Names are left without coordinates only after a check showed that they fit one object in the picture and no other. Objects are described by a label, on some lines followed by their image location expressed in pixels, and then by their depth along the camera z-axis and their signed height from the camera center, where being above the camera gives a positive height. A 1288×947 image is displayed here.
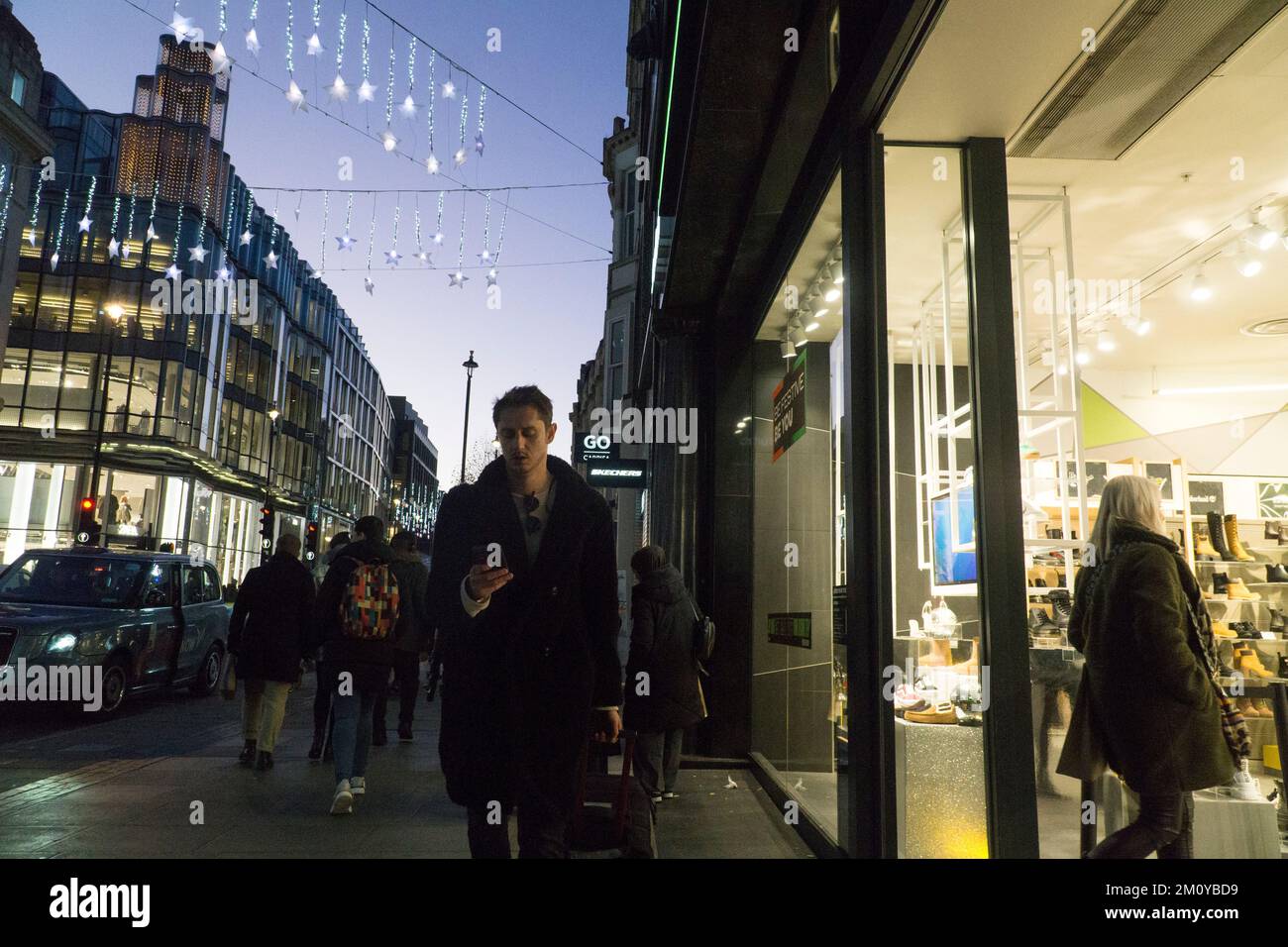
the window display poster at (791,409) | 6.56 +1.45
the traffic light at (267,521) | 23.42 +1.57
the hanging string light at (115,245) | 32.90 +12.82
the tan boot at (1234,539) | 7.12 +0.51
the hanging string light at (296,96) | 9.20 +5.25
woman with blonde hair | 3.28 -0.35
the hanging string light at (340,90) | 8.96 +5.16
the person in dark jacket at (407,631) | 7.00 -0.41
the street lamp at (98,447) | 22.47 +3.44
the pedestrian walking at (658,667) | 6.00 -0.57
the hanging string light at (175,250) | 34.16 +13.01
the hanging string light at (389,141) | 10.05 +5.21
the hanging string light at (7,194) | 25.42 +11.57
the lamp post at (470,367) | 36.59 +9.26
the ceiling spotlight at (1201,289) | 6.73 +2.48
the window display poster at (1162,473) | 7.70 +1.12
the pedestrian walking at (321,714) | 7.50 -1.21
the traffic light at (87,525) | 19.59 +1.11
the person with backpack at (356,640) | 5.65 -0.41
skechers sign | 13.59 +1.79
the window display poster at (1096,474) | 7.61 +1.10
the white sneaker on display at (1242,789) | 3.93 -0.87
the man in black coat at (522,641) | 2.67 -0.19
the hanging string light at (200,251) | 34.03 +12.98
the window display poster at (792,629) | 6.58 -0.32
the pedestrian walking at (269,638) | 7.02 -0.50
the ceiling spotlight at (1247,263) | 6.23 +2.47
